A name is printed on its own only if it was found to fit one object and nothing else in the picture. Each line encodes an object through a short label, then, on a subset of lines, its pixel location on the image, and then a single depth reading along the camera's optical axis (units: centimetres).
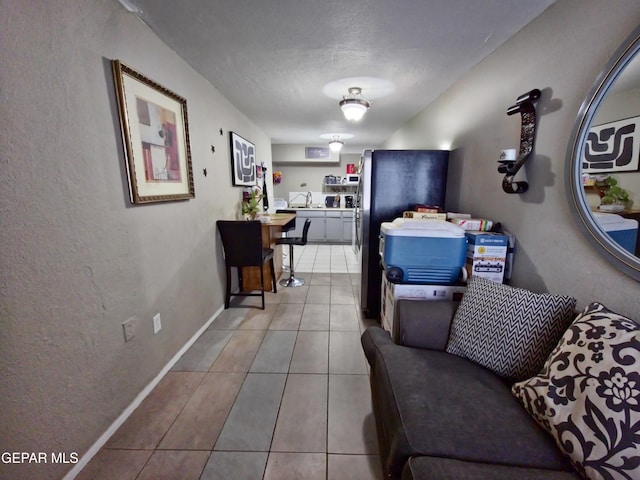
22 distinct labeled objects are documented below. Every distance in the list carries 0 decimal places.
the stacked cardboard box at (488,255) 156
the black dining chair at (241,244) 253
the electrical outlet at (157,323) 168
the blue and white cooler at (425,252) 160
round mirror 93
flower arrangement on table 322
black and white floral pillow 69
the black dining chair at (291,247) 328
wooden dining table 304
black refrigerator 232
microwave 579
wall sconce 137
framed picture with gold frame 140
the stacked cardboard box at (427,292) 164
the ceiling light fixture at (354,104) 243
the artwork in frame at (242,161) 297
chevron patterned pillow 109
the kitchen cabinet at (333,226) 566
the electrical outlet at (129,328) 143
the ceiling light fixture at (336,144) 456
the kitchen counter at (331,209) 562
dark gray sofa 78
